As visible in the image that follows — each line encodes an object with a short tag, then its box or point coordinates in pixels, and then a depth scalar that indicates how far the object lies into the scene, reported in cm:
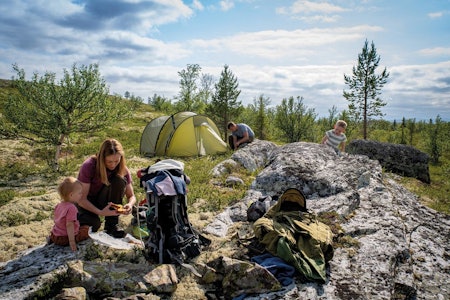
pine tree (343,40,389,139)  2545
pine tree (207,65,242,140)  2458
